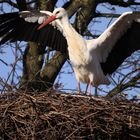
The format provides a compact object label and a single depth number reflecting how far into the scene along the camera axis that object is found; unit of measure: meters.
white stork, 19.81
